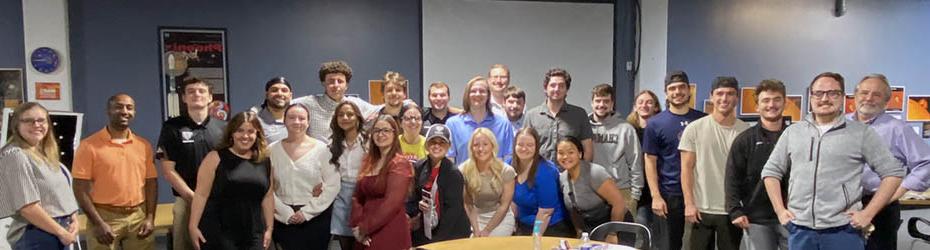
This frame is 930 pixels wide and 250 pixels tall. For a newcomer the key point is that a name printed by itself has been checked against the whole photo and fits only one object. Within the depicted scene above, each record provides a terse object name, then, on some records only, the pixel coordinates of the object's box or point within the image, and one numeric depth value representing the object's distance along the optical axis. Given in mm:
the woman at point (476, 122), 3859
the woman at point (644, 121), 4105
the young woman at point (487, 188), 3338
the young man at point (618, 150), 3971
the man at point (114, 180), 3410
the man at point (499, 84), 4260
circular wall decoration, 4941
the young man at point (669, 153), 3723
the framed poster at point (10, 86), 4934
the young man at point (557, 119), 3828
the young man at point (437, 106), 4086
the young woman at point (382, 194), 3191
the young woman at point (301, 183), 3357
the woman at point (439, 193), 3264
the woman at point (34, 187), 2932
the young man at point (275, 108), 3672
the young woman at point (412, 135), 3617
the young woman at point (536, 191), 3381
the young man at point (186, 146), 3543
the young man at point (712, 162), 3436
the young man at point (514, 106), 4250
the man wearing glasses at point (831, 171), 2820
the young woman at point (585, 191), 3422
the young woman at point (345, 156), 3410
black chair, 3096
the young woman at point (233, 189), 3184
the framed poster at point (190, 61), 5312
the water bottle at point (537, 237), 2781
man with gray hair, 3277
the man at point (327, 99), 3793
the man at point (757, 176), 3195
